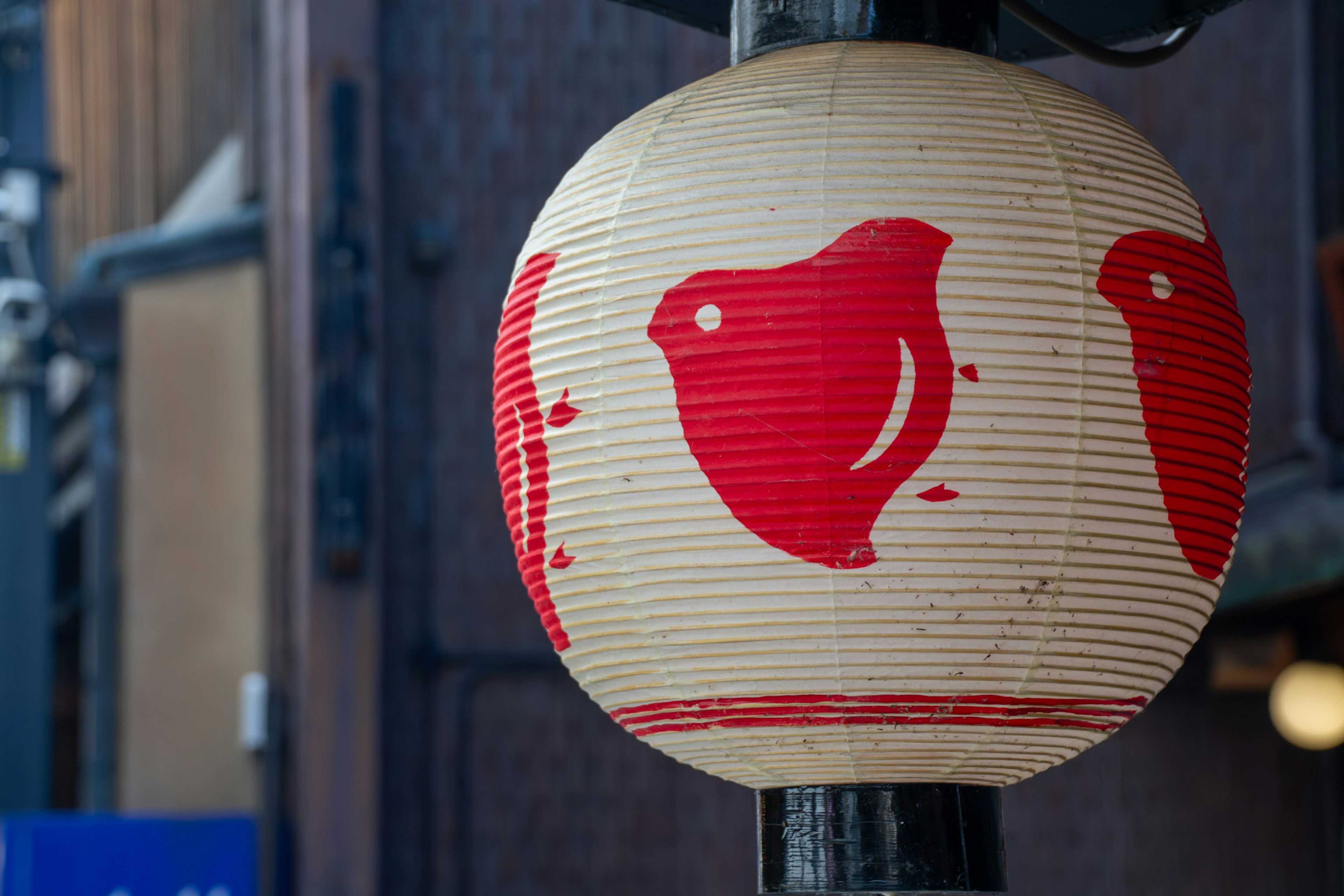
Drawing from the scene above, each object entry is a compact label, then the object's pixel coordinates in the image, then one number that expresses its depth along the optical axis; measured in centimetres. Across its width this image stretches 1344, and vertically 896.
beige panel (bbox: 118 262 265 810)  1264
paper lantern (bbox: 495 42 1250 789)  368
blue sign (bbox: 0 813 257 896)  1025
